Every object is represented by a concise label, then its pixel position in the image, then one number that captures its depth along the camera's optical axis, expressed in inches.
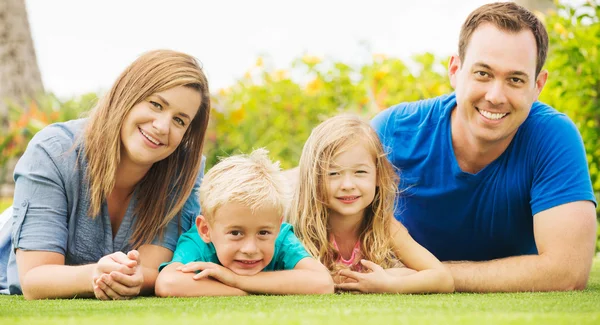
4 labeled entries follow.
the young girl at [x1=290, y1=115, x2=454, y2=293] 158.4
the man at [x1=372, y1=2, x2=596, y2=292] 152.9
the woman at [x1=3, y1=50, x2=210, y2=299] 136.1
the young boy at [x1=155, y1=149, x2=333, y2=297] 140.6
